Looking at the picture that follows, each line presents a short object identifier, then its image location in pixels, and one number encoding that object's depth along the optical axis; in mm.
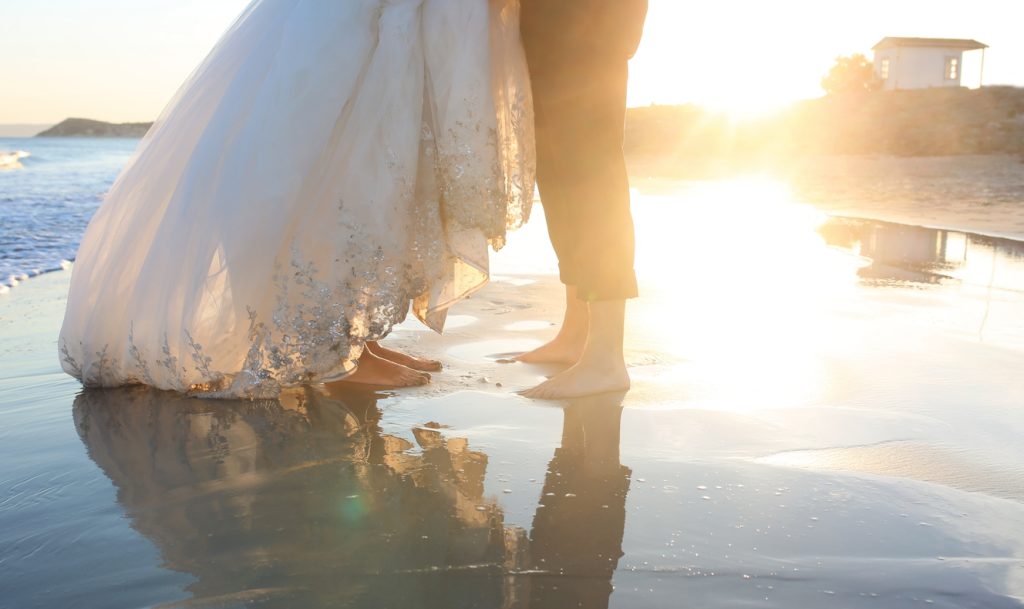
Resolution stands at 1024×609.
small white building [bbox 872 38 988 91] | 39125
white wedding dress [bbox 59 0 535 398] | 2275
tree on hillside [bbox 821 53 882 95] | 46719
